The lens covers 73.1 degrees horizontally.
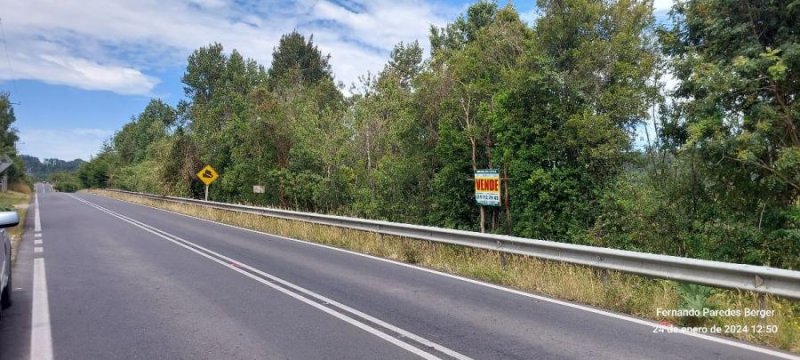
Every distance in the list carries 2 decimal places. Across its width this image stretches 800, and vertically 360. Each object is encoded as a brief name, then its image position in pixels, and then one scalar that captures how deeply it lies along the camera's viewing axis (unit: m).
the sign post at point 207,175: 29.43
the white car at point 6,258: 5.99
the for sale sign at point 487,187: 12.70
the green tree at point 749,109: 8.41
